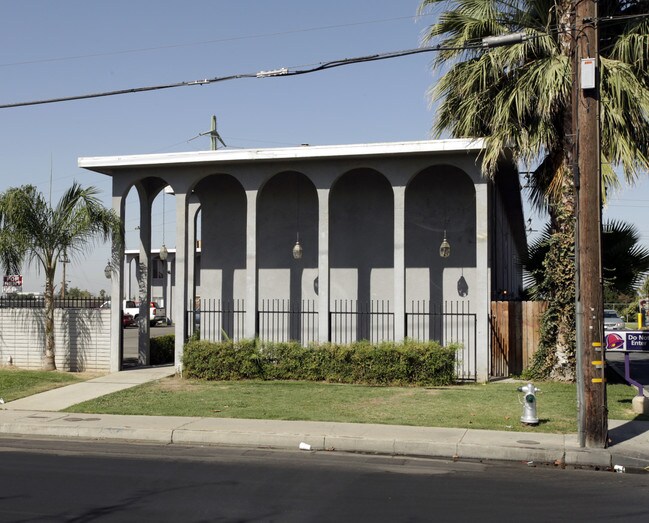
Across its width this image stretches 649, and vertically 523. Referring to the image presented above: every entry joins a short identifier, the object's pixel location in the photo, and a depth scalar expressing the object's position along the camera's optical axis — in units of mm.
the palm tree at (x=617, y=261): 19094
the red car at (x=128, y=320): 52494
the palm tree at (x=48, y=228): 19719
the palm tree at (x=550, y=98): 16297
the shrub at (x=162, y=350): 22192
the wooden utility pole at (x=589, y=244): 11195
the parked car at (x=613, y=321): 37375
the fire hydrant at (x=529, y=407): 12836
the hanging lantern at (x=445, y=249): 19422
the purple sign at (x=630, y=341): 15242
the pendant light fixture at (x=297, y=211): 21394
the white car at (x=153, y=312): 55941
